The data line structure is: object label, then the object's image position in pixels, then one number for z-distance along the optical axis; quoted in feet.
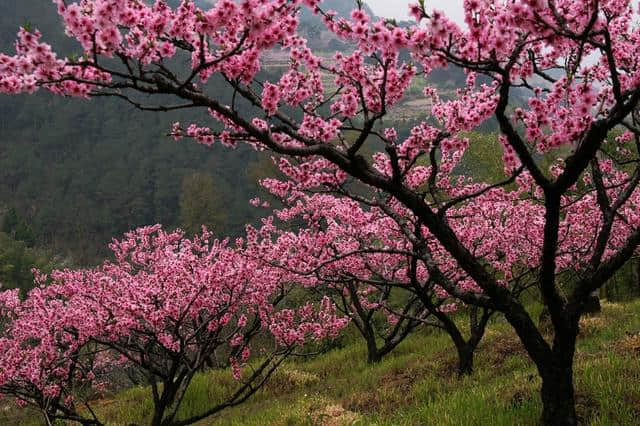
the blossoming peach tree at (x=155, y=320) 26.37
